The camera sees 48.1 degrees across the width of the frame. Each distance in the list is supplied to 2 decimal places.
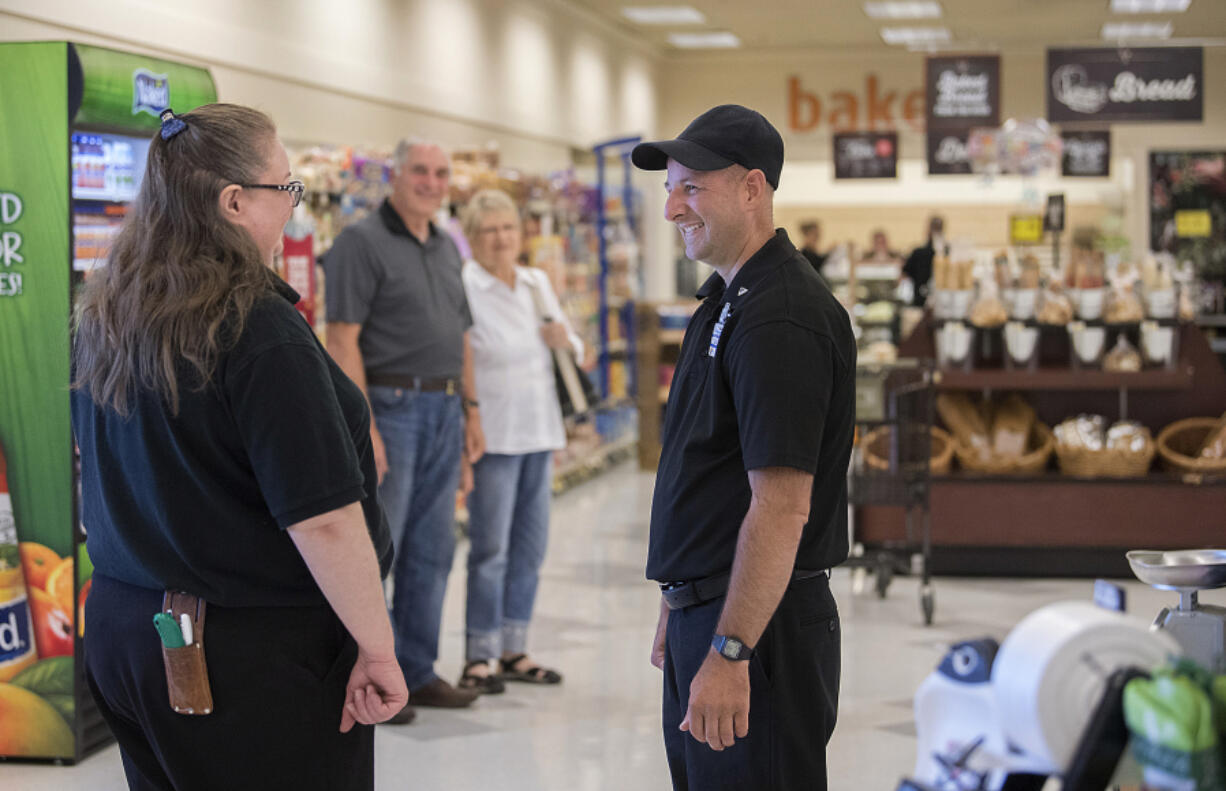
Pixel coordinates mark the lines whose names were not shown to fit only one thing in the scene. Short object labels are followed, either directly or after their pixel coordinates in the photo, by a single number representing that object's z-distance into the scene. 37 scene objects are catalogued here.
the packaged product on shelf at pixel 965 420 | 6.99
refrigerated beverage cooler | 4.14
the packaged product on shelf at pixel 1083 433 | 6.77
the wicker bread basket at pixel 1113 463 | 6.71
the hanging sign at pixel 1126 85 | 9.79
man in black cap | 2.04
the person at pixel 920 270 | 13.34
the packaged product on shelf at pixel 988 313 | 6.92
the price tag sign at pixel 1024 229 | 11.73
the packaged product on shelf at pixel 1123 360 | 6.83
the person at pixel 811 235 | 14.18
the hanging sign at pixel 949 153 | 12.73
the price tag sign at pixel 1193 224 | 14.65
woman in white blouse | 4.86
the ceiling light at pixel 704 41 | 16.02
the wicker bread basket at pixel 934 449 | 6.79
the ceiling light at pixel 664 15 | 13.98
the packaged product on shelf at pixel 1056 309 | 6.89
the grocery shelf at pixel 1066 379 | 6.78
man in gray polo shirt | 4.45
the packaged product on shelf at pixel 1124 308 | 6.85
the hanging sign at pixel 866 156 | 13.89
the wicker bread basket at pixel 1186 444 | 6.68
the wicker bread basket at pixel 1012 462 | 6.80
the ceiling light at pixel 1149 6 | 13.34
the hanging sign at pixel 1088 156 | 12.91
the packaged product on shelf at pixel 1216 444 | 6.68
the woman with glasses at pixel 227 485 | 1.89
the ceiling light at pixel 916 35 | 15.23
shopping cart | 6.02
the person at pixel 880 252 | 13.00
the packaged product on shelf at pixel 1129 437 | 6.74
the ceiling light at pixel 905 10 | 13.71
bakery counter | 6.71
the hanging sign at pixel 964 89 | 11.04
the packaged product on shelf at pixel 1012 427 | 6.96
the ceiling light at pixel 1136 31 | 14.73
